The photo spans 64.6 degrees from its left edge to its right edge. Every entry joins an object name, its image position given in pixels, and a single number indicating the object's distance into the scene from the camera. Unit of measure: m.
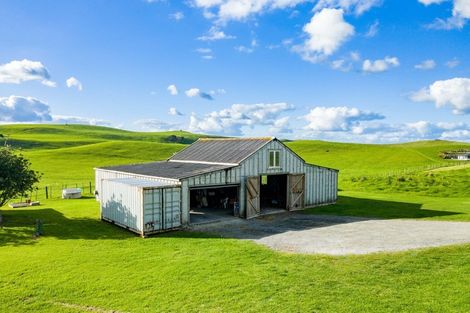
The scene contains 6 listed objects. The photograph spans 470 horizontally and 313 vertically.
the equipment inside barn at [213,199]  32.25
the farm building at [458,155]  90.06
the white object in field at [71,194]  39.34
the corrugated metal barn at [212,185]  22.86
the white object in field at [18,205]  33.73
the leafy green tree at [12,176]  25.50
